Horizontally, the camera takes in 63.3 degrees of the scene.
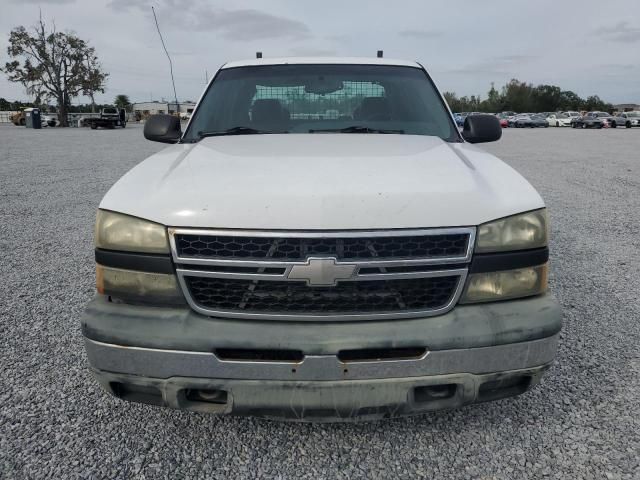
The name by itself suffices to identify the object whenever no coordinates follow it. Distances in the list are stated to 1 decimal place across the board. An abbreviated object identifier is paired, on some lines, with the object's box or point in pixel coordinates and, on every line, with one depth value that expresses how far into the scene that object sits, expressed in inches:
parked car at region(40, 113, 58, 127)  1918.1
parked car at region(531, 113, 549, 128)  1948.8
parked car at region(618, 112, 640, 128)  1812.3
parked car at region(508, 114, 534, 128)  1952.1
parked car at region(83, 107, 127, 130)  1626.5
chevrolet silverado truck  73.6
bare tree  1915.6
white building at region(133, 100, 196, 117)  4050.7
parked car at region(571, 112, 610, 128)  1782.7
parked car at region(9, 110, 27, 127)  2017.2
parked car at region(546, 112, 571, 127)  1980.8
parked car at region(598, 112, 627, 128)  1790.1
